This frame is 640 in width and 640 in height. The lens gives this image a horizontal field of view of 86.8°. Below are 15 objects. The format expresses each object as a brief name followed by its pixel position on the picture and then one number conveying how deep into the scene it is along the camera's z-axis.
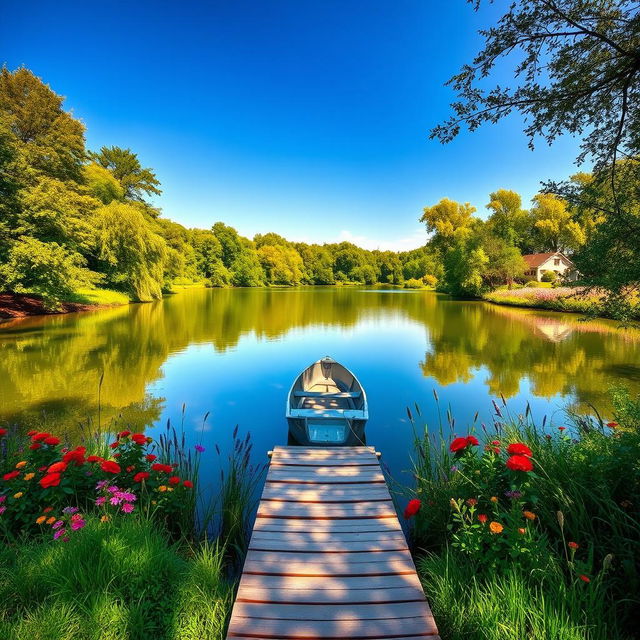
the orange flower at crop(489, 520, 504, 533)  2.30
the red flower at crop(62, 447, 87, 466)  3.03
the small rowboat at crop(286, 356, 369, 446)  5.52
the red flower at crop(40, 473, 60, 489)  2.67
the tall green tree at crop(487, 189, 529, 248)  44.34
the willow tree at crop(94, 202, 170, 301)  23.75
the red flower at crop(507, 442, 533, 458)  2.55
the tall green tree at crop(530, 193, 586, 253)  42.53
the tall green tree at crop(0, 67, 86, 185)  19.14
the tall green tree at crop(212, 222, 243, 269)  67.44
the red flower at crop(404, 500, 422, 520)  2.96
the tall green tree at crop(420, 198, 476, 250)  46.84
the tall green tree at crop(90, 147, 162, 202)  37.16
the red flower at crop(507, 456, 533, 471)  2.42
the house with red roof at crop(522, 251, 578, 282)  41.75
